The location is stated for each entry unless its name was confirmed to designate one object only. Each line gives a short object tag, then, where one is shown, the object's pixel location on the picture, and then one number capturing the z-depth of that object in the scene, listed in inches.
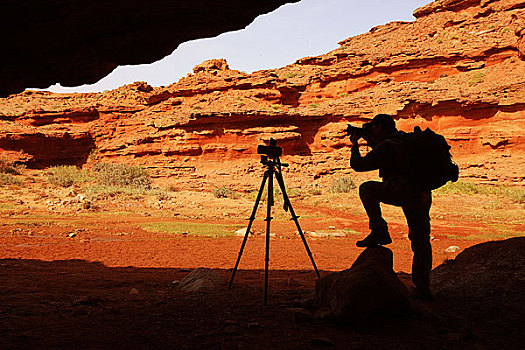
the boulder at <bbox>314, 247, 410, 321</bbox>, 130.3
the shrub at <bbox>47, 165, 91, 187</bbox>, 1035.3
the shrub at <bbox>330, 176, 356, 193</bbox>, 1012.5
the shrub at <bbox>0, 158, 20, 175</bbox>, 1159.6
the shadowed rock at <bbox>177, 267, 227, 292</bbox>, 208.4
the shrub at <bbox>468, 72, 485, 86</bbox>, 1059.9
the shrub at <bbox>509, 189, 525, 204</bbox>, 729.5
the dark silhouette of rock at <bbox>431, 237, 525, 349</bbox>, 129.2
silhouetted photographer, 146.9
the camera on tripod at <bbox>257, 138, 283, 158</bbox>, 194.3
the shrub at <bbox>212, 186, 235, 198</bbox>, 983.9
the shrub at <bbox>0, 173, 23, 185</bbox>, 964.4
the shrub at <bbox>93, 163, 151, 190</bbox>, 1075.9
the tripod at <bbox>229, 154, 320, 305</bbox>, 192.9
